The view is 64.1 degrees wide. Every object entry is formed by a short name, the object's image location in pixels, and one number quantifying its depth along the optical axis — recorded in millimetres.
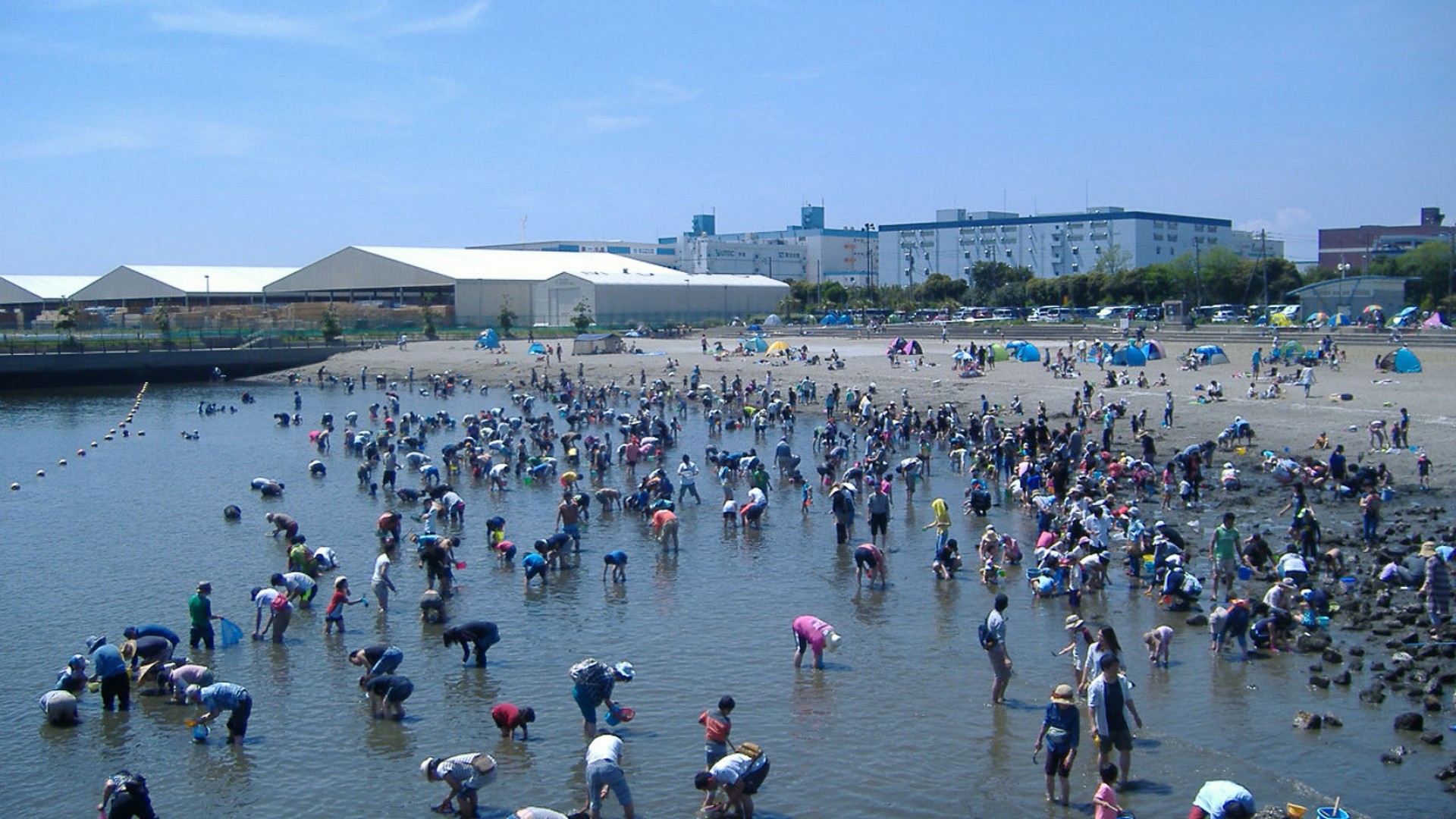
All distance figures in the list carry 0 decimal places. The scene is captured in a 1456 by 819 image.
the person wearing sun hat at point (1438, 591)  14281
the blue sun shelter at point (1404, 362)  38250
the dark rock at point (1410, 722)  11547
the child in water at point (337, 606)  15656
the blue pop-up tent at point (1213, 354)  44281
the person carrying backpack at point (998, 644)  11828
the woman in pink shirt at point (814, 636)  13625
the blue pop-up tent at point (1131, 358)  44750
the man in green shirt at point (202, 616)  14875
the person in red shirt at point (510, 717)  11539
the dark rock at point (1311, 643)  13898
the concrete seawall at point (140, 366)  61562
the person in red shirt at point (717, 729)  10398
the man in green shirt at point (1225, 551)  16031
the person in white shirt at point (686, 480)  24922
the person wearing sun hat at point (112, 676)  12547
